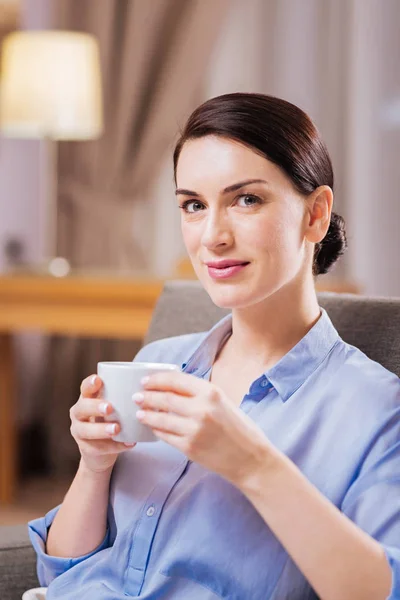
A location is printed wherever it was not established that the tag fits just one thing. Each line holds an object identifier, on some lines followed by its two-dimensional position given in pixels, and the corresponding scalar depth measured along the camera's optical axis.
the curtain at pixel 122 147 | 6.85
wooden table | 5.62
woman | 1.67
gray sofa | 2.32
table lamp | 5.94
